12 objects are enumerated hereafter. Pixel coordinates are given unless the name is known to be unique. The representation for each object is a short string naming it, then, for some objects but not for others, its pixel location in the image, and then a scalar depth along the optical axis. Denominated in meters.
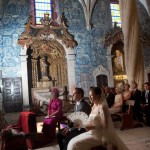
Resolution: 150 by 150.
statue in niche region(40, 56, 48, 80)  14.81
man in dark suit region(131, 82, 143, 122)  7.16
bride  3.25
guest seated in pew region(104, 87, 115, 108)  8.20
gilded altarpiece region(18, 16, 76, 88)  14.59
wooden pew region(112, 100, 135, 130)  6.55
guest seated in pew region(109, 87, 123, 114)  7.06
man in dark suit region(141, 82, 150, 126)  7.00
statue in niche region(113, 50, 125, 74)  16.48
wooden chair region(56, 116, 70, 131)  6.06
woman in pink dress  5.98
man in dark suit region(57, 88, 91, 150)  3.94
